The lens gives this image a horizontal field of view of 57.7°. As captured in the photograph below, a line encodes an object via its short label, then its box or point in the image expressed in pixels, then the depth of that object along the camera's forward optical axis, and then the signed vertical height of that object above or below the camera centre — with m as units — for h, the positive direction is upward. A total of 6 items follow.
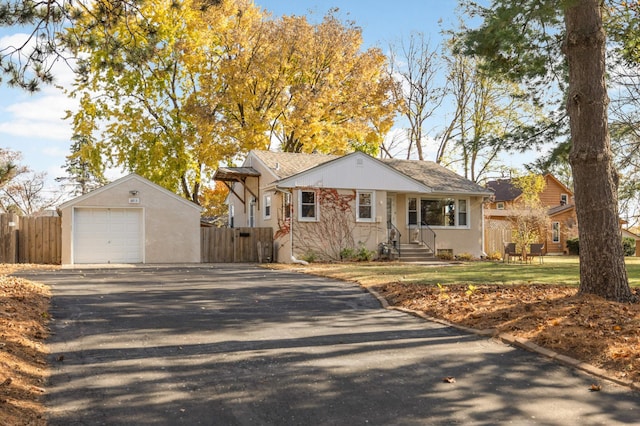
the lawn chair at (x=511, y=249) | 22.00 -0.45
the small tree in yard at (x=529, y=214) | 28.20 +1.30
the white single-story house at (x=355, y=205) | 23.11 +1.47
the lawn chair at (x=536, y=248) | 21.50 -0.39
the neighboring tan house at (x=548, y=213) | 29.00 +1.57
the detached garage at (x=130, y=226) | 21.86 +0.60
